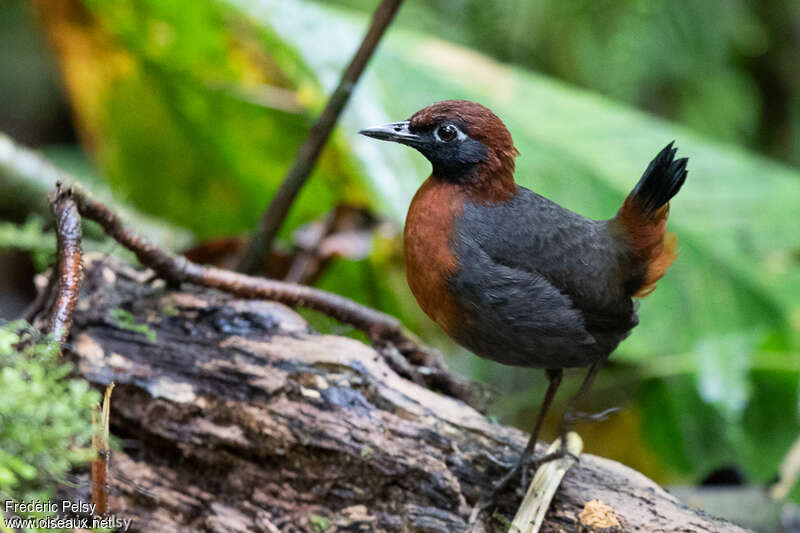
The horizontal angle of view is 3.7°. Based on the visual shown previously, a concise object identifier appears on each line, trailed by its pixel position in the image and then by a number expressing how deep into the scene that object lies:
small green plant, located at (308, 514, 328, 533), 4.85
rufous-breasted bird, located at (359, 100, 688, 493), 4.84
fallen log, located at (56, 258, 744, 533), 4.85
